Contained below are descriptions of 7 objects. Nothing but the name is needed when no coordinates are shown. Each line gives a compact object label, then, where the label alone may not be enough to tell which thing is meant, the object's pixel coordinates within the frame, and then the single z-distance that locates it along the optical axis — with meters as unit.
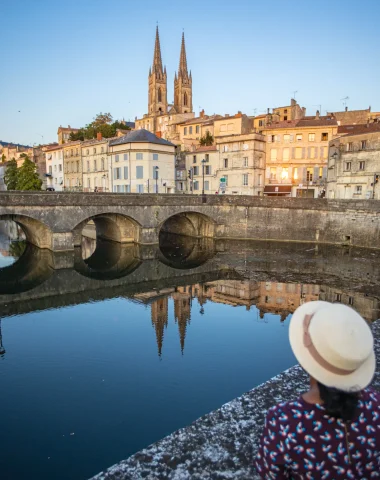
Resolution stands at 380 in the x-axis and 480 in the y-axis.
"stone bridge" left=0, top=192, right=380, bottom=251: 26.42
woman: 2.12
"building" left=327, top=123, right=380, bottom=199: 33.72
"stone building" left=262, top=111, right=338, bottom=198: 43.03
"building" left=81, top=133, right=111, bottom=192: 48.12
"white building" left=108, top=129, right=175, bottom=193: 42.91
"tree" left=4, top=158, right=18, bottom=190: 63.21
